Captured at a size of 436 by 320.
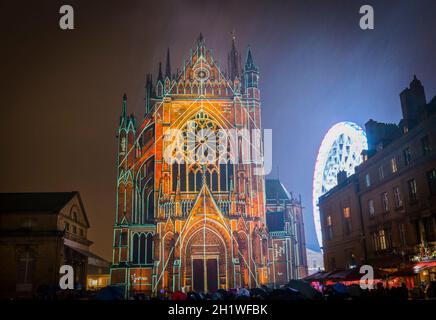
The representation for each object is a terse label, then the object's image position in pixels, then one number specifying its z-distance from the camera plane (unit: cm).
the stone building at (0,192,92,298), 4634
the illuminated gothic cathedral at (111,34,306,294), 4969
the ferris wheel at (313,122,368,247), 4378
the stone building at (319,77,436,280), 2966
